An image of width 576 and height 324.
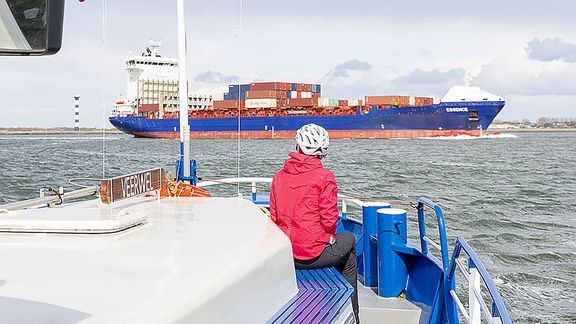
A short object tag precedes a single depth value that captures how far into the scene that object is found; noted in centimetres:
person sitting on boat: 294
